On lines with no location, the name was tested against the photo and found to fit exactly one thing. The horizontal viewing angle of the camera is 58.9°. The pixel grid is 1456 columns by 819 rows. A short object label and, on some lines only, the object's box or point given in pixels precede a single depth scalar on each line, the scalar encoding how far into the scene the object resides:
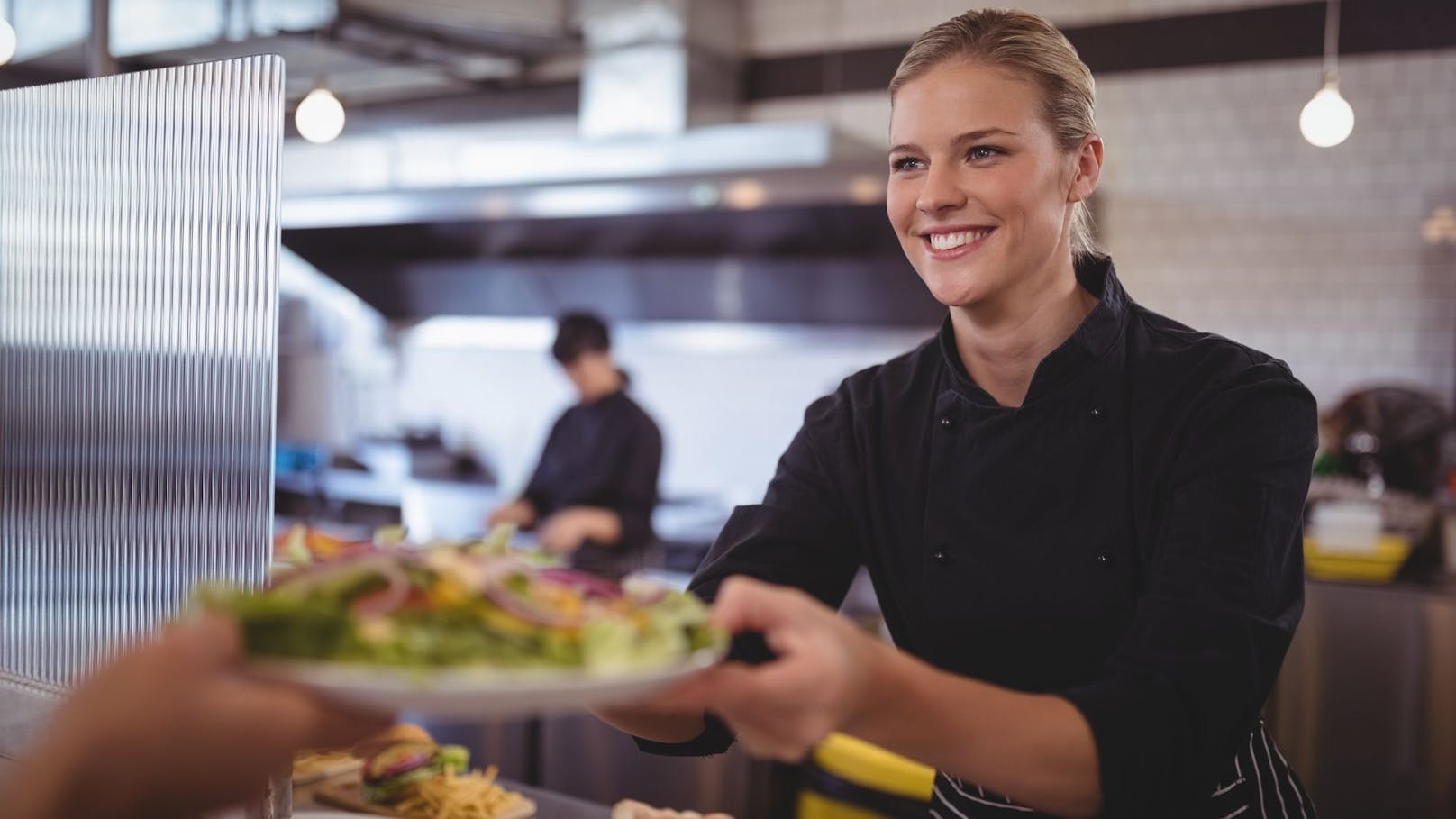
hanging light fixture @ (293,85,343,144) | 3.63
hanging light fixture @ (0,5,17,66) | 2.04
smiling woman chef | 1.18
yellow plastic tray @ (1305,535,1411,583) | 3.75
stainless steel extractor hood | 4.59
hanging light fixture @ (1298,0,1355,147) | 3.54
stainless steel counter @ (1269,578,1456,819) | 3.63
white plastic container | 3.77
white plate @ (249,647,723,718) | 0.81
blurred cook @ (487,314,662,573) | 4.38
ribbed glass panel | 1.33
